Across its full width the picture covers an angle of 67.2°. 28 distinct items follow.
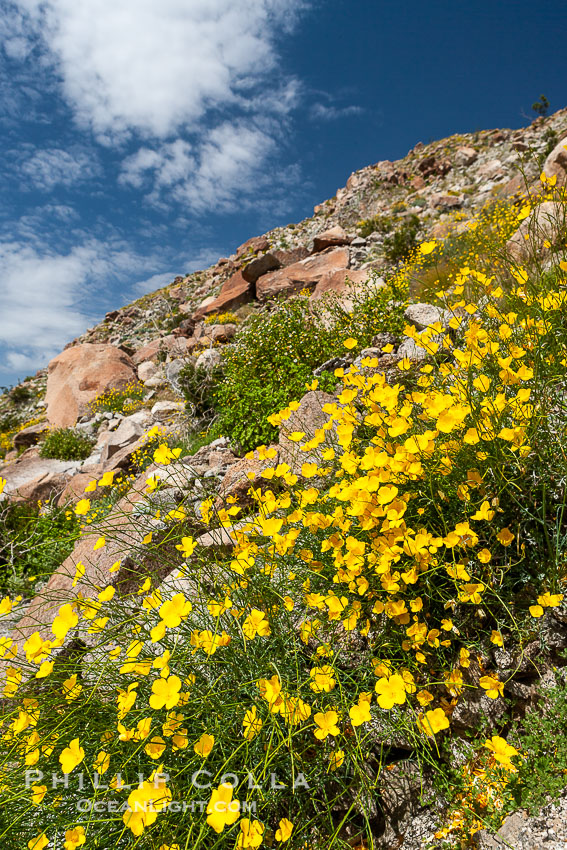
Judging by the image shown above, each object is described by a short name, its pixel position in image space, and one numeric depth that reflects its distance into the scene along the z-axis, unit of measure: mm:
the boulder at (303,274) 11438
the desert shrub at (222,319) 12533
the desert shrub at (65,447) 9219
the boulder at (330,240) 13492
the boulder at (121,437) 7465
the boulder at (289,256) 14148
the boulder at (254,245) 21248
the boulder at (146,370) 12504
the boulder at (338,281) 8996
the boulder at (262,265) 14102
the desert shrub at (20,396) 19734
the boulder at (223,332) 10516
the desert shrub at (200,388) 7082
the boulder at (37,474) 6812
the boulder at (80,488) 5923
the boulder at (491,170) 16188
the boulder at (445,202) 14797
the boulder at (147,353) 14211
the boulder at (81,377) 11695
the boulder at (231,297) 14117
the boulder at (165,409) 8164
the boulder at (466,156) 20516
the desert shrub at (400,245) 10984
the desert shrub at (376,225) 14802
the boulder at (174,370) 7774
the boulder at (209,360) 7573
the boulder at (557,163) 8009
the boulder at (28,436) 11984
